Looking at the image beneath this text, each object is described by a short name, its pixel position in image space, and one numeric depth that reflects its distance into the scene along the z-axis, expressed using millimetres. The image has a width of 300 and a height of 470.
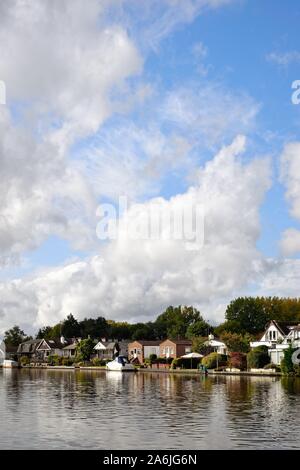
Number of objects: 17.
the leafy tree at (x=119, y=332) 172500
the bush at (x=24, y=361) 149750
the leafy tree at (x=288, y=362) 71062
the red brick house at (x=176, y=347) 115506
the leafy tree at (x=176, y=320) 155375
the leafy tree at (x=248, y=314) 141250
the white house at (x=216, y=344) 105062
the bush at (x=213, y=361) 89688
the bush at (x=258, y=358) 82188
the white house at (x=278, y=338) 85312
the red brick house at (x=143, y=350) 125938
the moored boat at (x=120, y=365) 104500
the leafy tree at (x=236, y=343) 96625
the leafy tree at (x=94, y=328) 176250
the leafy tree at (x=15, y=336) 192125
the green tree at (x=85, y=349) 133125
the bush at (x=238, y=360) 86000
